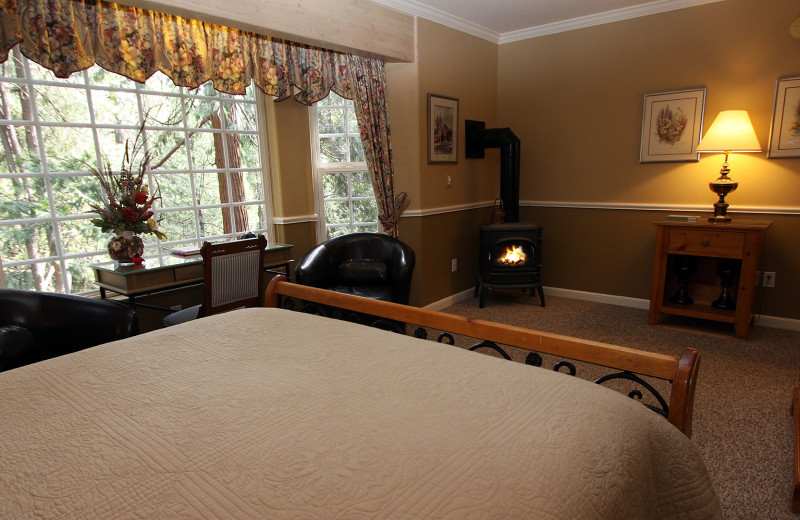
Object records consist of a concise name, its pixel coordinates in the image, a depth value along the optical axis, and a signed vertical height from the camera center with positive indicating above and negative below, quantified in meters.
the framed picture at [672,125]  3.78 +0.40
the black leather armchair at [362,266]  3.25 -0.62
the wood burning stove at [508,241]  4.20 -0.58
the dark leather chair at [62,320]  2.12 -0.60
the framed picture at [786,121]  3.37 +0.36
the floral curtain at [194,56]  2.21 +0.75
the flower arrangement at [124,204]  2.67 -0.10
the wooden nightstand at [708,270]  3.27 -0.76
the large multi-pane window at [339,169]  3.86 +0.10
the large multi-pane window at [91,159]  2.56 +0.18
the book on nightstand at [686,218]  3.62 -0.36
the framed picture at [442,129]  4.00 +0.44
